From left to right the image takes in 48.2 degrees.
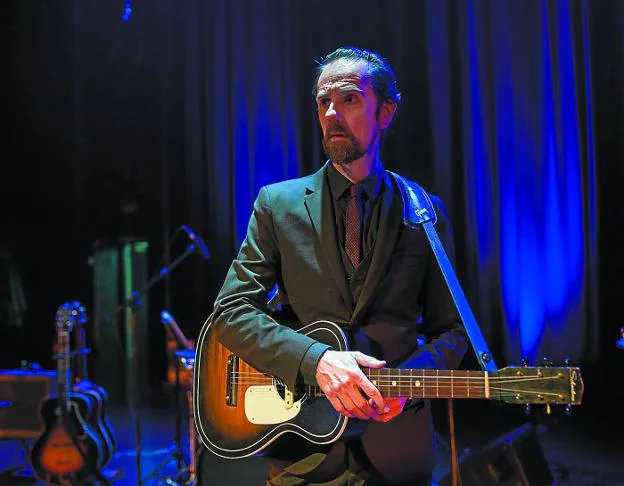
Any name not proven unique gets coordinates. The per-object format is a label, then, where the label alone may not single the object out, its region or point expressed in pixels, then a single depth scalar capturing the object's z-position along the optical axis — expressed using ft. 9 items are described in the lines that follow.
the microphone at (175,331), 17.08
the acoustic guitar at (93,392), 17.03
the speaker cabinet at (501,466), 12.51
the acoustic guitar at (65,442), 16.48
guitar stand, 16.02
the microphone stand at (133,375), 19.56
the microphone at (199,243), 16.62
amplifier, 17.99
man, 6.57
